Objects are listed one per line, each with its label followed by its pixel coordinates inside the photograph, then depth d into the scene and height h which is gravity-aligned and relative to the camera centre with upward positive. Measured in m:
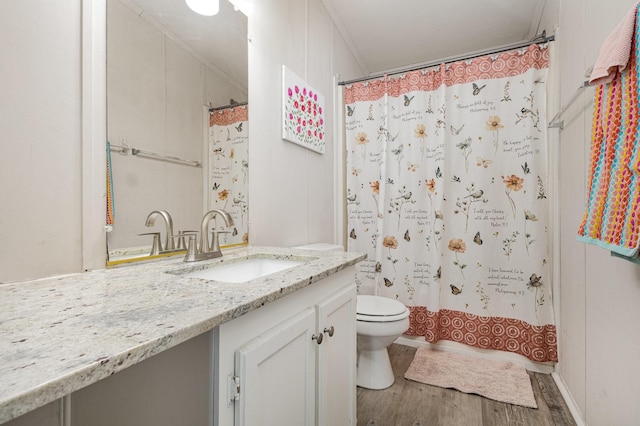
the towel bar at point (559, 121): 1.48 +0.51
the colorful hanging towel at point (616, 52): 0.81 +0.44
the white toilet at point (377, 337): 1.71 -0.70
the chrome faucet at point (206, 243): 1.14 -0.12
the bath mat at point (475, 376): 1.69 -0.98
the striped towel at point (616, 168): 0.80 +0.13
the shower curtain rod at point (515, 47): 1.92 +1.08
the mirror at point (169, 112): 0.97 +0.37
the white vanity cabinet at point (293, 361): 0.65 -0.38
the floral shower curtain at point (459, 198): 1.96 +0.11
